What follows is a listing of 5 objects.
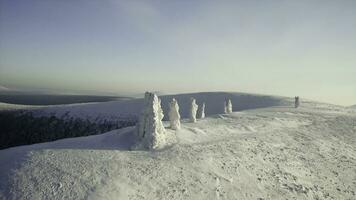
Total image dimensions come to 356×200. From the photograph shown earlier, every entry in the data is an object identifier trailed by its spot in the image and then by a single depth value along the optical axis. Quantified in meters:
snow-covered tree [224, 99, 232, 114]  51.02
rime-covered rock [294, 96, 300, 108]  64.43
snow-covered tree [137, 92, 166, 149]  26.02
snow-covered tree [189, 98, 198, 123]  39.25
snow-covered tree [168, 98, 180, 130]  31.80
